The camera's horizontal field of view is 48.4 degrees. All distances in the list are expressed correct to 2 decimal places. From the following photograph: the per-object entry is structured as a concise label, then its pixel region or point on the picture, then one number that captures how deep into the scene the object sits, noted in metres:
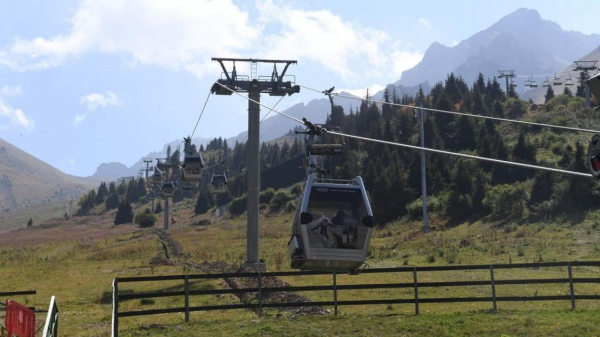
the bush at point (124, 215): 149.00
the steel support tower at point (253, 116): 36.16
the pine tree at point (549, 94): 163.50
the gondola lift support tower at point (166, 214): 83.47
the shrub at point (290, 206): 106.79
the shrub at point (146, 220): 116.88
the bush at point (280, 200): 113.94
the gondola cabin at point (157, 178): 81.49
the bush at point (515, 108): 135.56
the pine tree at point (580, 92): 145.45
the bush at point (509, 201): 64.56
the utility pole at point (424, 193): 55.38
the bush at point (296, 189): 121.06
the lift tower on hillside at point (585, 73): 91.47
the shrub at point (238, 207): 117.75
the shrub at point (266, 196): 125.44
